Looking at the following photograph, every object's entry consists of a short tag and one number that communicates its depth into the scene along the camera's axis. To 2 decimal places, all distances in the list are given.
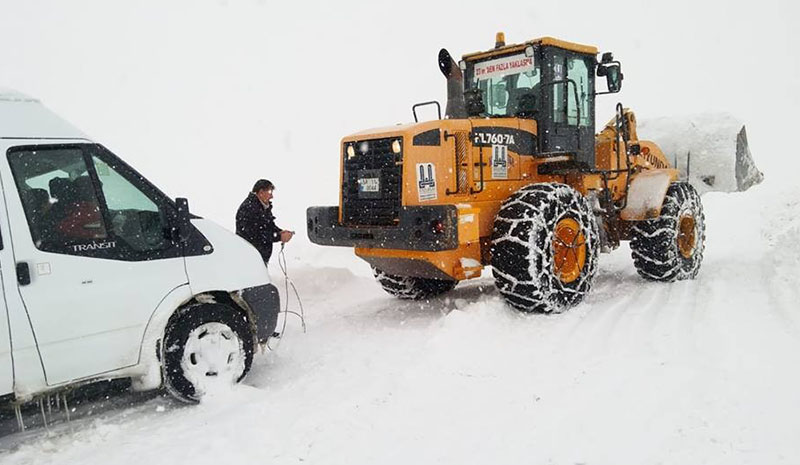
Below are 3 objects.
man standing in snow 6.83
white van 3.79
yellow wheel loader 6.04
